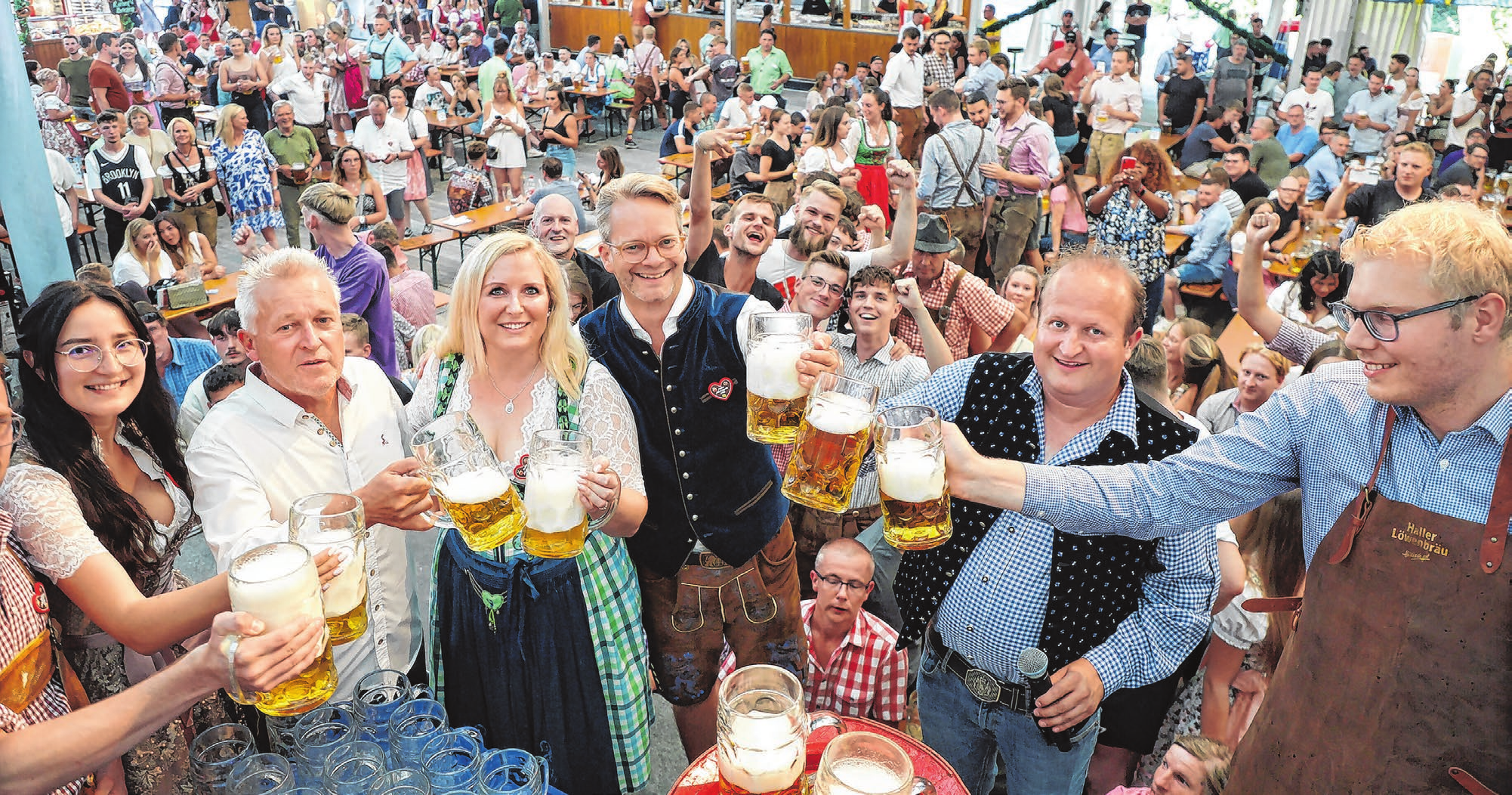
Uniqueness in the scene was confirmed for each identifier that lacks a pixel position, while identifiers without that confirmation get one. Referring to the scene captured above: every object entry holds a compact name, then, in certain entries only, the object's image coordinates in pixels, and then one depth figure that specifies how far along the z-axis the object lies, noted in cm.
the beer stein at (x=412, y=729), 160
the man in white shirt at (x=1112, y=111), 884
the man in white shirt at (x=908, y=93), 1007
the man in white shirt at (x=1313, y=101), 1025
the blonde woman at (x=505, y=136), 911
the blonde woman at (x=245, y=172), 730
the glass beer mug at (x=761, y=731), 135
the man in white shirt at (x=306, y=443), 174
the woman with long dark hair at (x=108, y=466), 180
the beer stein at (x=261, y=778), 144
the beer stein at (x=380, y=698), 164
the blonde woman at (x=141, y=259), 575
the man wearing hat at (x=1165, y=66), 1324
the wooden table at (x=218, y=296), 543
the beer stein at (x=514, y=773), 152
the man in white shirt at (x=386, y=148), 829
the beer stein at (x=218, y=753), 148
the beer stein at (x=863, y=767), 131
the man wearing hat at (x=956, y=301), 411
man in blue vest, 212
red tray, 160
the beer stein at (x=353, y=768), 147
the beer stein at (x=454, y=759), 153
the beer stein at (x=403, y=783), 144
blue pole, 365
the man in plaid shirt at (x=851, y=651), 279
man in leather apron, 127
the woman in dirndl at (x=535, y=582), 193
